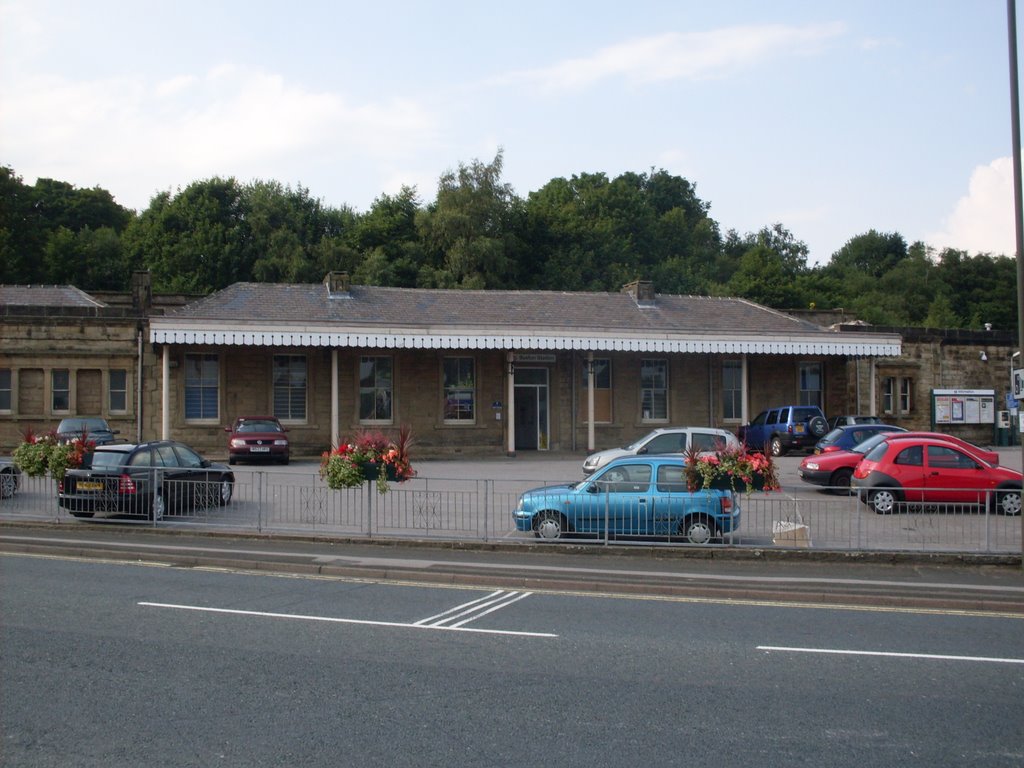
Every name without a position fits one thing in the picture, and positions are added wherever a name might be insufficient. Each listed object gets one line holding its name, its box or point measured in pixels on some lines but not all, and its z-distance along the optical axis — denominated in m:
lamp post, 12.98
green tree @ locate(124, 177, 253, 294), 56.16
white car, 21.36
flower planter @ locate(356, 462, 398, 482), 14.85
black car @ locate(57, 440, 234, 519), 16.44
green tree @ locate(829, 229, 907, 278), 93.19
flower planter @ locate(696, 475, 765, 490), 13.82
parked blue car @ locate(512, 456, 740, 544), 14.39
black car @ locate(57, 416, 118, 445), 27.05
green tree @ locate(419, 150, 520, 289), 55.69
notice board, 37.38
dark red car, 27.39
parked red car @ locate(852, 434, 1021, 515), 18.22
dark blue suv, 29.88
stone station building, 30.42
